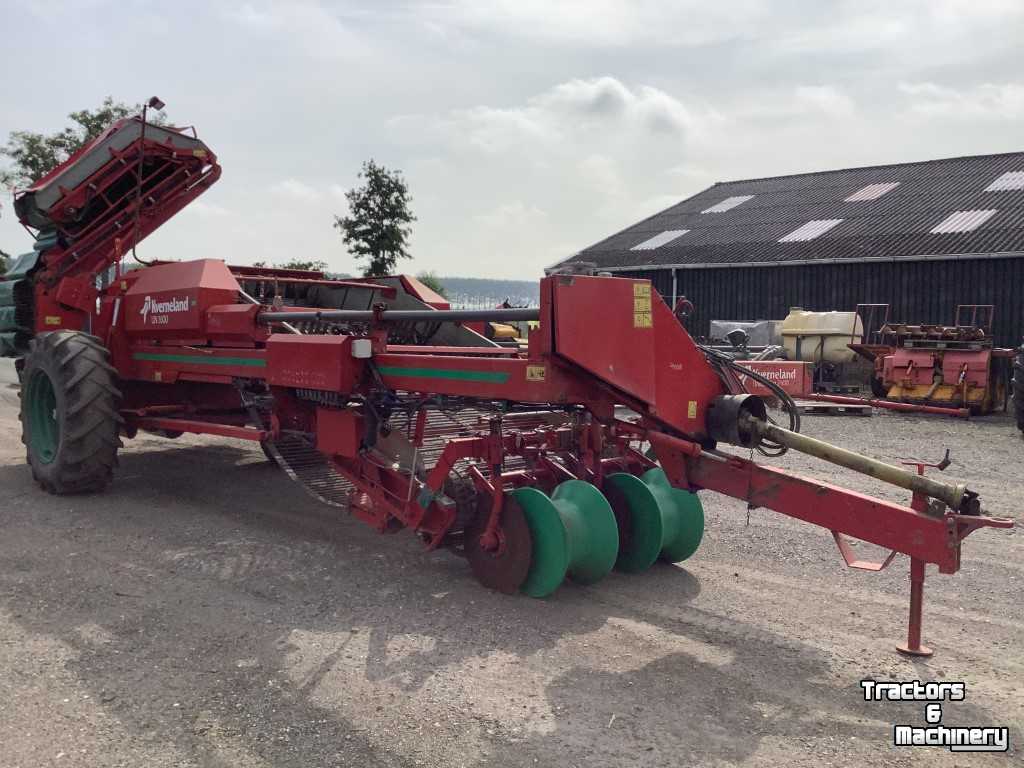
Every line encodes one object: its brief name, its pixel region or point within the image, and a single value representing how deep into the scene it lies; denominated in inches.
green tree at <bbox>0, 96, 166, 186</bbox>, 978.1
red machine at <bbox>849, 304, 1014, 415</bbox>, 532.7
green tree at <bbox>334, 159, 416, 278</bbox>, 943.7
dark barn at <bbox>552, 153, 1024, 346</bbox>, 691.4
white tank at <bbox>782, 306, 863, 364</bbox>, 636.7
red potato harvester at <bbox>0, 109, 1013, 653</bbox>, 159.8
